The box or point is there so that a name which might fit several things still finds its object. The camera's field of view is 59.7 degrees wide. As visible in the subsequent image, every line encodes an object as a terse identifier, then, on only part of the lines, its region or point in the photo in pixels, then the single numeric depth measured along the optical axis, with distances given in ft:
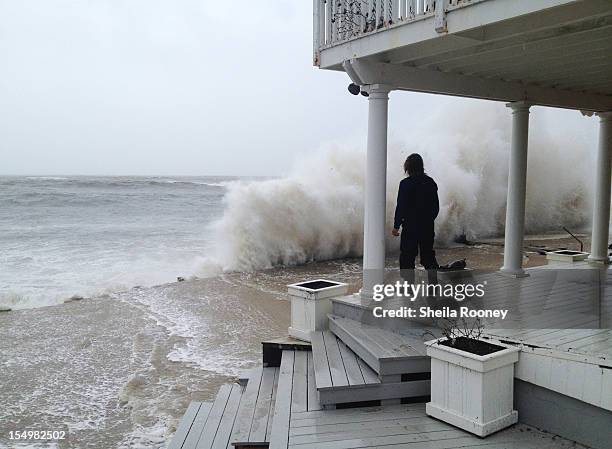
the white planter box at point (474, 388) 11.14
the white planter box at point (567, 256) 26.73
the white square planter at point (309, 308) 18.42
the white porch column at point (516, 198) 22.85
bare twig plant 12.48
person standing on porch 16.37
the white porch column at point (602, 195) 25.77
